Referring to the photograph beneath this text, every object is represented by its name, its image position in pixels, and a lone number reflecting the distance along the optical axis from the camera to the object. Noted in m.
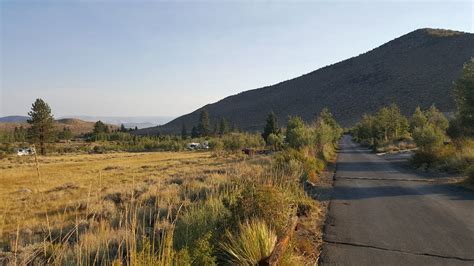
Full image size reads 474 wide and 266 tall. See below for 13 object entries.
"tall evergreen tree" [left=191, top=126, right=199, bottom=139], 137.00
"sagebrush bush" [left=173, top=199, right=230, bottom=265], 5.75
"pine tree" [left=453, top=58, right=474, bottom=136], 24.11
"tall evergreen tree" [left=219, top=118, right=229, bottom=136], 121.88
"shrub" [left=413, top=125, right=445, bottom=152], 29.06
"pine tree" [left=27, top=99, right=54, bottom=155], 72.88
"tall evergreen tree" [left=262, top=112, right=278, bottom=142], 72.62
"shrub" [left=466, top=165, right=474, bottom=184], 16.72
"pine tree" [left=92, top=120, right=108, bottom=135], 140.15
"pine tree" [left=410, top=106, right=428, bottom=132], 54.97
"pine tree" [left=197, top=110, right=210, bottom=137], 132.25
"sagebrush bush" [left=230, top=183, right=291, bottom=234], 7.94
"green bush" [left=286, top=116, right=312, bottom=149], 31.23
